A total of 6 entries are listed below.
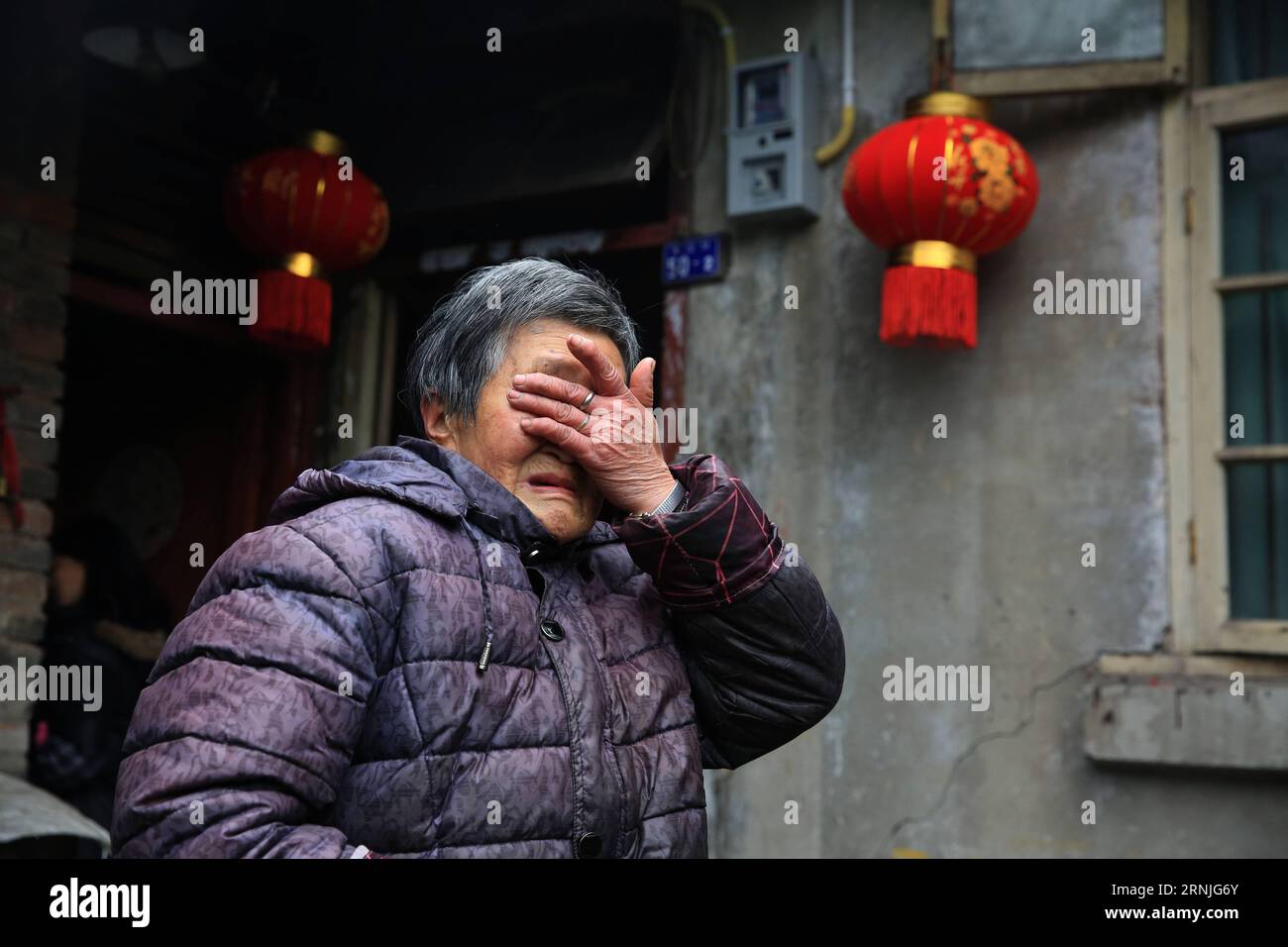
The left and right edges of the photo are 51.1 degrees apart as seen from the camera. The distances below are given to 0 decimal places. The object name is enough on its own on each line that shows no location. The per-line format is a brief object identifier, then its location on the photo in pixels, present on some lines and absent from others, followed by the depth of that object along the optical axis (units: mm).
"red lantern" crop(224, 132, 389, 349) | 4957
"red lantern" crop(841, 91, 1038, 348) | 4277
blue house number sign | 5254
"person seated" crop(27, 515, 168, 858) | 4949
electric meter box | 5027
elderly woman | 1477
